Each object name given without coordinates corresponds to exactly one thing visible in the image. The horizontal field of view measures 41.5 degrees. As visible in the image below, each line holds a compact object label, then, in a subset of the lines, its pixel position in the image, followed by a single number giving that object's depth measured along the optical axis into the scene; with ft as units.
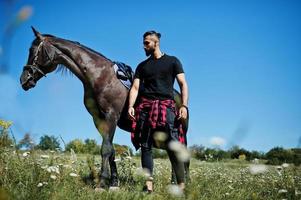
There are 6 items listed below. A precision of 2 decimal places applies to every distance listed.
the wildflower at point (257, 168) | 9.37
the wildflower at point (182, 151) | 6.91
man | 18.08
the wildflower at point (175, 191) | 9.12
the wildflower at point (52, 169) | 13.97
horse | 21.52
